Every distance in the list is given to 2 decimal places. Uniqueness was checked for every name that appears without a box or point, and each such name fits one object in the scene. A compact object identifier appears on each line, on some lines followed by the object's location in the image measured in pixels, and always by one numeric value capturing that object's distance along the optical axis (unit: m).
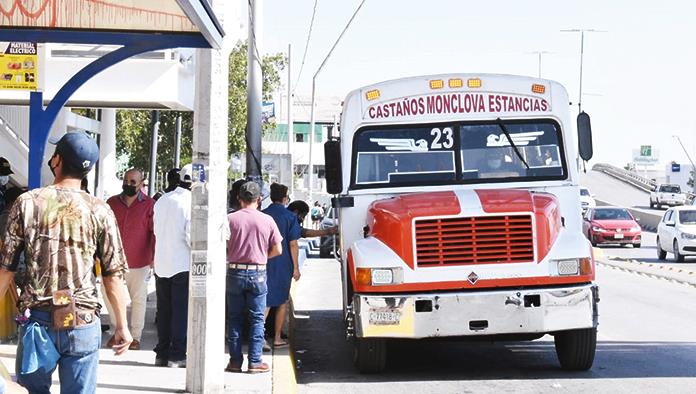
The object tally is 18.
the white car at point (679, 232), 32.75
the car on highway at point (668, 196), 75.44
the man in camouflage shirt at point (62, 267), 5.93
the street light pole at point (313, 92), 24.57
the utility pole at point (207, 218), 9.38
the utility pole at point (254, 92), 14.63
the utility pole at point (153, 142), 27.02
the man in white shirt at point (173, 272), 11.11
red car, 40.38
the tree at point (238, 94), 40.59
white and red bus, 11.11
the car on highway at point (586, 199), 55.49
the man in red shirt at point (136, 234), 12.31
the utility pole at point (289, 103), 45.00
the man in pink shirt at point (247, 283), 10.98
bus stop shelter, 9.32
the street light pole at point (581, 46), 66.44
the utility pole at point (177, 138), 29.92
